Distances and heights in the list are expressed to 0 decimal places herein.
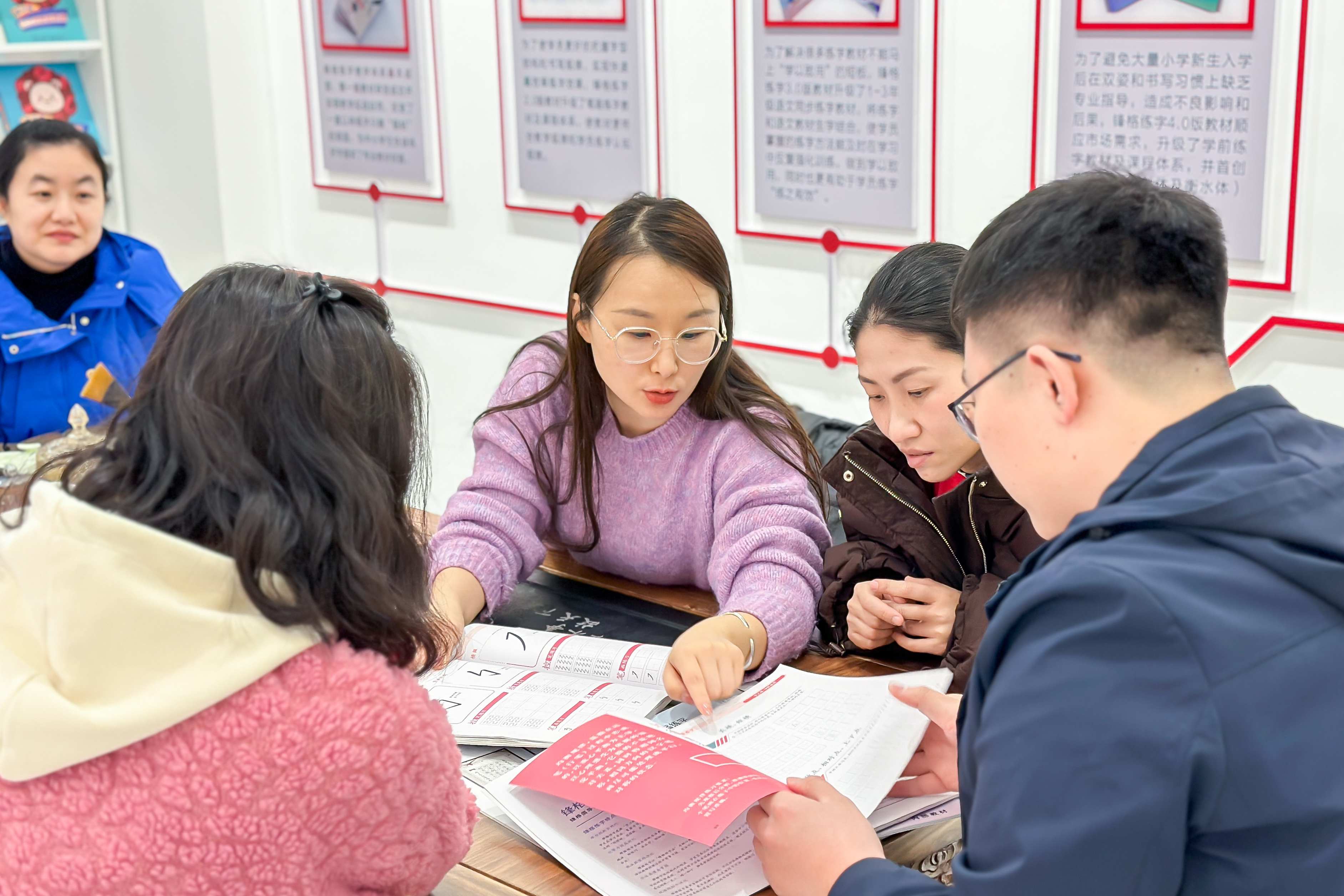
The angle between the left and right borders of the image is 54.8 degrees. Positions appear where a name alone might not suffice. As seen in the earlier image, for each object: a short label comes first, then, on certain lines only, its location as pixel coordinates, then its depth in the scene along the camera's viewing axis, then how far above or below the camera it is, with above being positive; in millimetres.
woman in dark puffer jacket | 1522 -468
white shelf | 3758 +238
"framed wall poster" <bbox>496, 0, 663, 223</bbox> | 3193 +36
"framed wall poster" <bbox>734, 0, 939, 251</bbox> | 2701 -21
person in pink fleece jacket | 886 -353
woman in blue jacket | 2729 -330
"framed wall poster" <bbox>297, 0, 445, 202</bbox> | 3705 +90
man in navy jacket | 775 -292
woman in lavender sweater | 1711 -468
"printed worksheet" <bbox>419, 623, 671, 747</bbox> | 1346 -606
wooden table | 1104 -632
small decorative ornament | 2010 -512
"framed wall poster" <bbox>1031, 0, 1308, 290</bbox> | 2242 +12
